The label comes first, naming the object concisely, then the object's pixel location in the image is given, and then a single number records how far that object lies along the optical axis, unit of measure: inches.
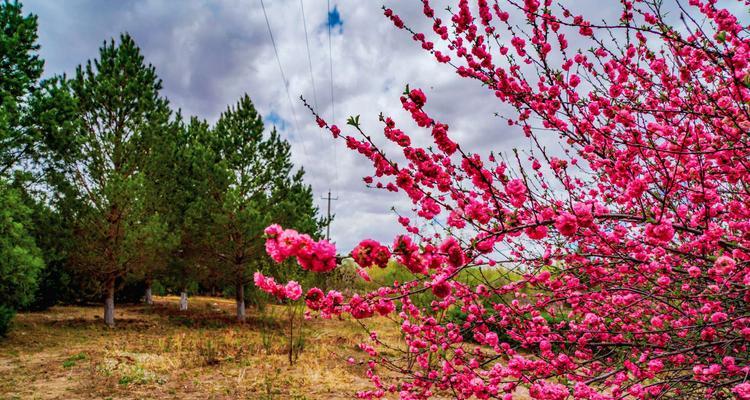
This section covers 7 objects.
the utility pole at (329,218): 826.4
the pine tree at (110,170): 469.4
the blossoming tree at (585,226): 69.7
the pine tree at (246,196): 524.4
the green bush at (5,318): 378.3
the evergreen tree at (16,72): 447.5
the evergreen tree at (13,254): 358.3
